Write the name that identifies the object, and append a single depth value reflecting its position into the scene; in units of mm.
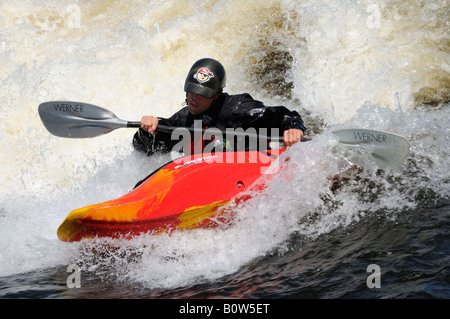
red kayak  6641
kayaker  7687
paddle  8250
